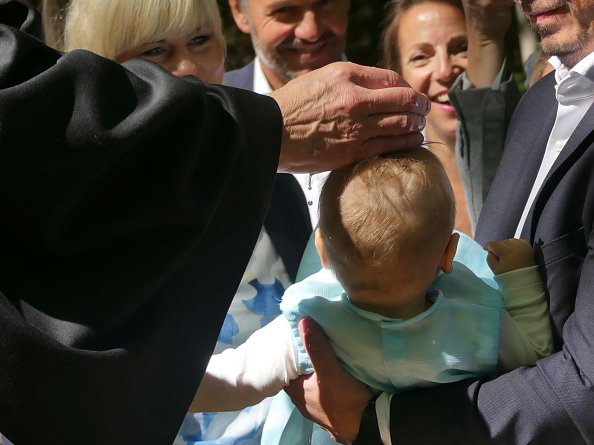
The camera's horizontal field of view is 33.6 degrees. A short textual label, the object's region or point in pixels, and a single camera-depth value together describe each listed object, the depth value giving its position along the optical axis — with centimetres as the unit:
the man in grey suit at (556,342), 219
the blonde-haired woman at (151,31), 374
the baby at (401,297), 217
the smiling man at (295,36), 432
